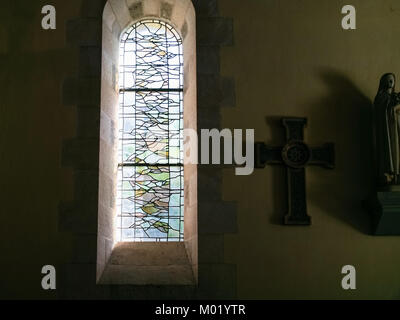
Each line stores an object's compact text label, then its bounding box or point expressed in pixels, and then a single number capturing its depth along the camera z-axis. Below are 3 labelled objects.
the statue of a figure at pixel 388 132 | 4.75
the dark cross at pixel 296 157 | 4.92
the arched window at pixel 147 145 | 5.05
